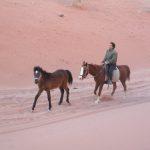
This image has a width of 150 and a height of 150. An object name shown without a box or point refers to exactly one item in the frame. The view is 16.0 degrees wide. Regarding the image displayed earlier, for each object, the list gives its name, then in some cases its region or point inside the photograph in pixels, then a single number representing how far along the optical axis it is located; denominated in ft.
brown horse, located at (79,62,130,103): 62.44
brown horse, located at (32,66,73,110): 56.70
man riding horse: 65.05
